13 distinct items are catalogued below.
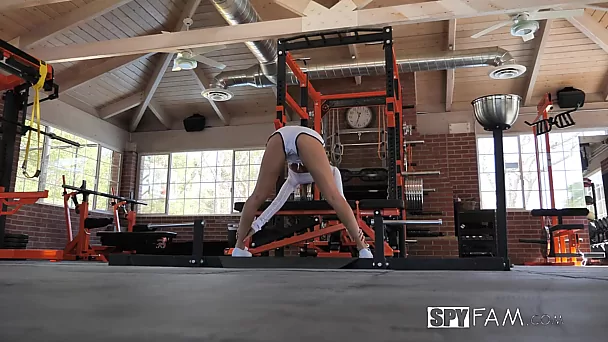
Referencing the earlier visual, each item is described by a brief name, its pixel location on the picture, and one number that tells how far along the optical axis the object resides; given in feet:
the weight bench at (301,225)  12.29
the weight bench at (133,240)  17.89
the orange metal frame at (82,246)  18.08
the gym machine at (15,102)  14.70
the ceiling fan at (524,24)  16.63
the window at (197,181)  29.19
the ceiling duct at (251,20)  17.63
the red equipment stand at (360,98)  14.24
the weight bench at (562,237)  17.61
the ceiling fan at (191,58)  18.98
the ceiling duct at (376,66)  21.77
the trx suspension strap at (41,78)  15.01
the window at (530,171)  25.67
